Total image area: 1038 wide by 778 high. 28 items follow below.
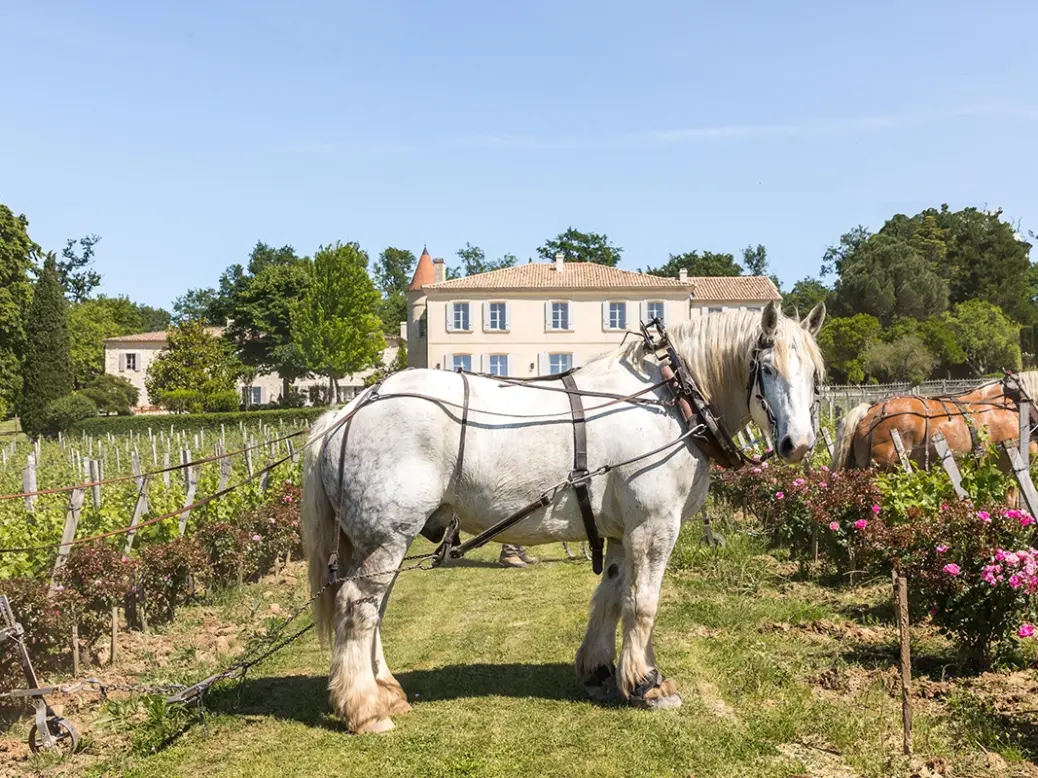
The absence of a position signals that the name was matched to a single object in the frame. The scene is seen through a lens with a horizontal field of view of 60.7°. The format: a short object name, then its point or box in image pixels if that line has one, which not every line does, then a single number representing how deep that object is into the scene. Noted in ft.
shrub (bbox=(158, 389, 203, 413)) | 161.99
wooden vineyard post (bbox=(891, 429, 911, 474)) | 31.10
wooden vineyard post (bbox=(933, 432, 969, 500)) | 25.86
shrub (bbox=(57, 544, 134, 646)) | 23.13
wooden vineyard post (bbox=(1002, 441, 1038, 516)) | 19.53
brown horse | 35.76
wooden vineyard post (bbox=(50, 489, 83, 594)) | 25.54
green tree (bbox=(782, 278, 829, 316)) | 259.06
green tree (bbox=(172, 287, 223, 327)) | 346.93
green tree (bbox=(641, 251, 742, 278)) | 257.34
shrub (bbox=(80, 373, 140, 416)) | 173.17
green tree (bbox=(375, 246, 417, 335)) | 317.22
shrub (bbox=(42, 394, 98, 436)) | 134.00
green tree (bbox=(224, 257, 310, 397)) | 199.31
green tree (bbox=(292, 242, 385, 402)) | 174.40
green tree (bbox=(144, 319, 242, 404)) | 174.91
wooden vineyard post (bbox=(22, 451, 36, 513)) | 34.13
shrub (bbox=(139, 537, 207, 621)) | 26.61
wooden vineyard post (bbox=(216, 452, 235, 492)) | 39.54
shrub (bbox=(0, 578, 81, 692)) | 19.07
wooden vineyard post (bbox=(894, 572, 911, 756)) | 14.98
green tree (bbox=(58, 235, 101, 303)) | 242.78
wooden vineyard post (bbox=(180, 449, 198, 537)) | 33.50
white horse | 16.98
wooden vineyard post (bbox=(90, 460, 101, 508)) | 38.31
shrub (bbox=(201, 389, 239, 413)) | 160.04
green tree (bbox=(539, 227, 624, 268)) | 237.04
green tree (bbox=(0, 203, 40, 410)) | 125.90
